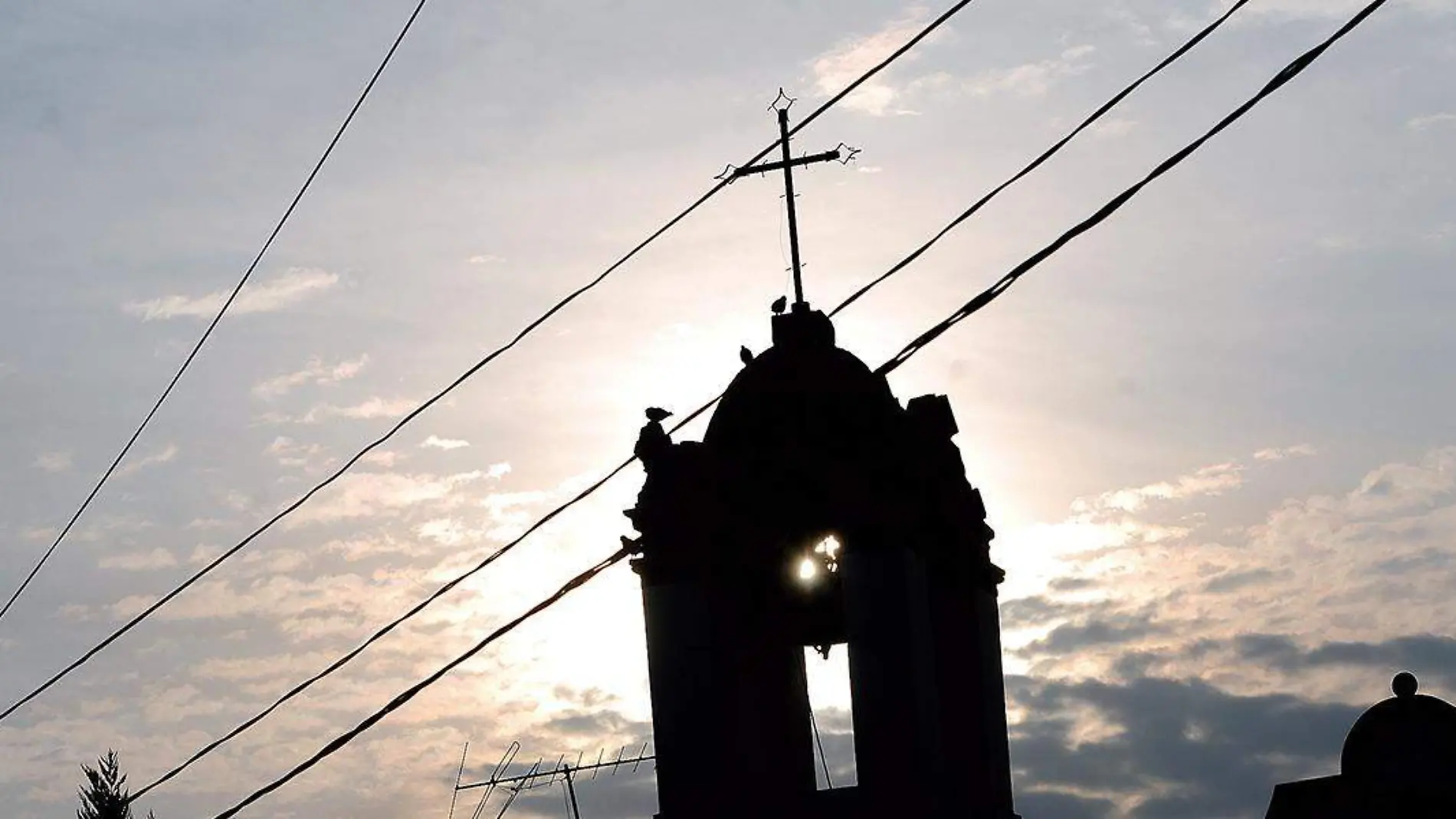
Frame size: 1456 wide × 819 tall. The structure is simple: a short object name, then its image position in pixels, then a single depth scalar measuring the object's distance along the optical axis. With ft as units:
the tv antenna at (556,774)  83.35
